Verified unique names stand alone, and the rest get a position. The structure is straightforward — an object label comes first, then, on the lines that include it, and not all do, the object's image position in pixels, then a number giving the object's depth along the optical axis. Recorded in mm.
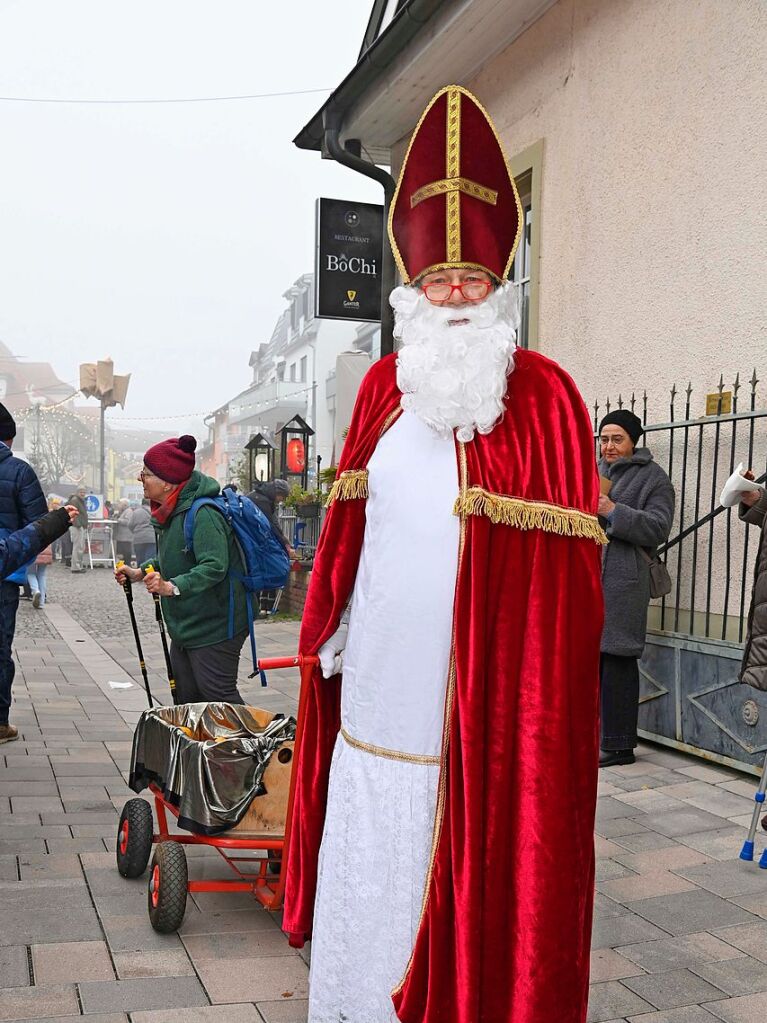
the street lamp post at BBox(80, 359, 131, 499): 36844
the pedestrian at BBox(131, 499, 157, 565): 18562
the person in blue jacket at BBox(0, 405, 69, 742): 6242
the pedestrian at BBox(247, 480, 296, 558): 12609
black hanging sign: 10133
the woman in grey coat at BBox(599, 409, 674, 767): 5781
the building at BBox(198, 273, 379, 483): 49969
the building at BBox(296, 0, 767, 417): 6062
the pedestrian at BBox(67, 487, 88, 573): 23375
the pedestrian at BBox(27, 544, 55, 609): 15227
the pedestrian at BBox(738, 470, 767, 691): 4289
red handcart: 3576
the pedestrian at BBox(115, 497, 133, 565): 21328
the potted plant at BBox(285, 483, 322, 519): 14930
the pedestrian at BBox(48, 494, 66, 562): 26625
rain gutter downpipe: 10188
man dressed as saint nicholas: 2502
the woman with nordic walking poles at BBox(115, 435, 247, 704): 4777
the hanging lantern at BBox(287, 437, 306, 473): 17844
